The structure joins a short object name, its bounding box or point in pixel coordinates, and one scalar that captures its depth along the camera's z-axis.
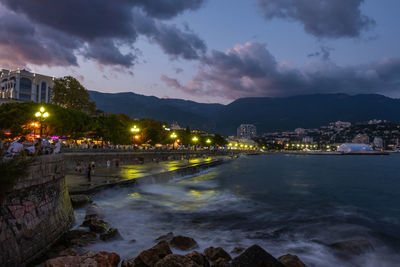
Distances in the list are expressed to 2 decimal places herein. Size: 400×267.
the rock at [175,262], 7.91
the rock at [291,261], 8.86
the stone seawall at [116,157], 34.47
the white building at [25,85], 82.97
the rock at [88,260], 7.61
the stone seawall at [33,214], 7.56
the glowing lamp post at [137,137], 74.56
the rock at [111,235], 11.46
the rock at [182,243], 11.18
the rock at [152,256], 8.72
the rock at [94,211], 15.38
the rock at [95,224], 12.19
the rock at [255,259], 7.49
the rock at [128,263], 8.70
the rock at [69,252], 8.80
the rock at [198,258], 8.87
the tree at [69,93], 58.69
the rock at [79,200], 15.55
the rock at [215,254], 9.70
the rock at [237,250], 11.08
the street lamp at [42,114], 23.06
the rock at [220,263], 8.76
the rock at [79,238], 10.26
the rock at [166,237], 12.23
